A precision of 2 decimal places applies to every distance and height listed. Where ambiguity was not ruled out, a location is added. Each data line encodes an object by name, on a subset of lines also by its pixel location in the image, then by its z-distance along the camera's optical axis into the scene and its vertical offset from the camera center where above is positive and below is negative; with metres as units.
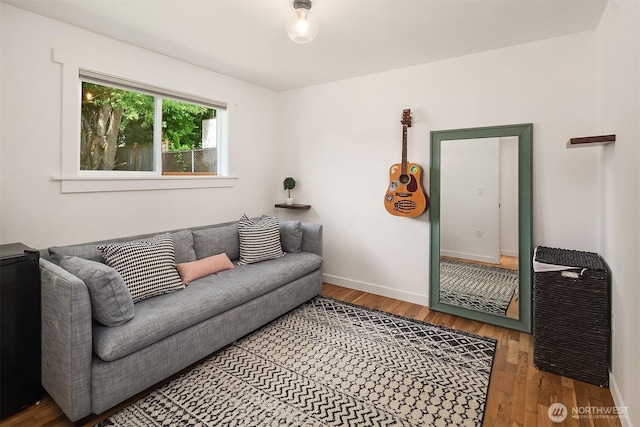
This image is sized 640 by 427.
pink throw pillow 2.58 -0.44
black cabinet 1.75 -0.64
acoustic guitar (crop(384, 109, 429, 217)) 3.16 +0.24
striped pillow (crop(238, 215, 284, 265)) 3.13 -0.27
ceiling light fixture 2.02 +1.15
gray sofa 1.68 -0.68
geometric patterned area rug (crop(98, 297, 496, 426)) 1.77 -1.04
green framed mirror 2.74 -0.08
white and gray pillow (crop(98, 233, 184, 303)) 2.19 -0.37
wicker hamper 2.02 -0.64
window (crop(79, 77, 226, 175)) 2.65 +0.75
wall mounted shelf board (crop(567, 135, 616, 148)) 1.94 +0.45
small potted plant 4.06 +0.35
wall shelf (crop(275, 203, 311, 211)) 3.98 +0.09
